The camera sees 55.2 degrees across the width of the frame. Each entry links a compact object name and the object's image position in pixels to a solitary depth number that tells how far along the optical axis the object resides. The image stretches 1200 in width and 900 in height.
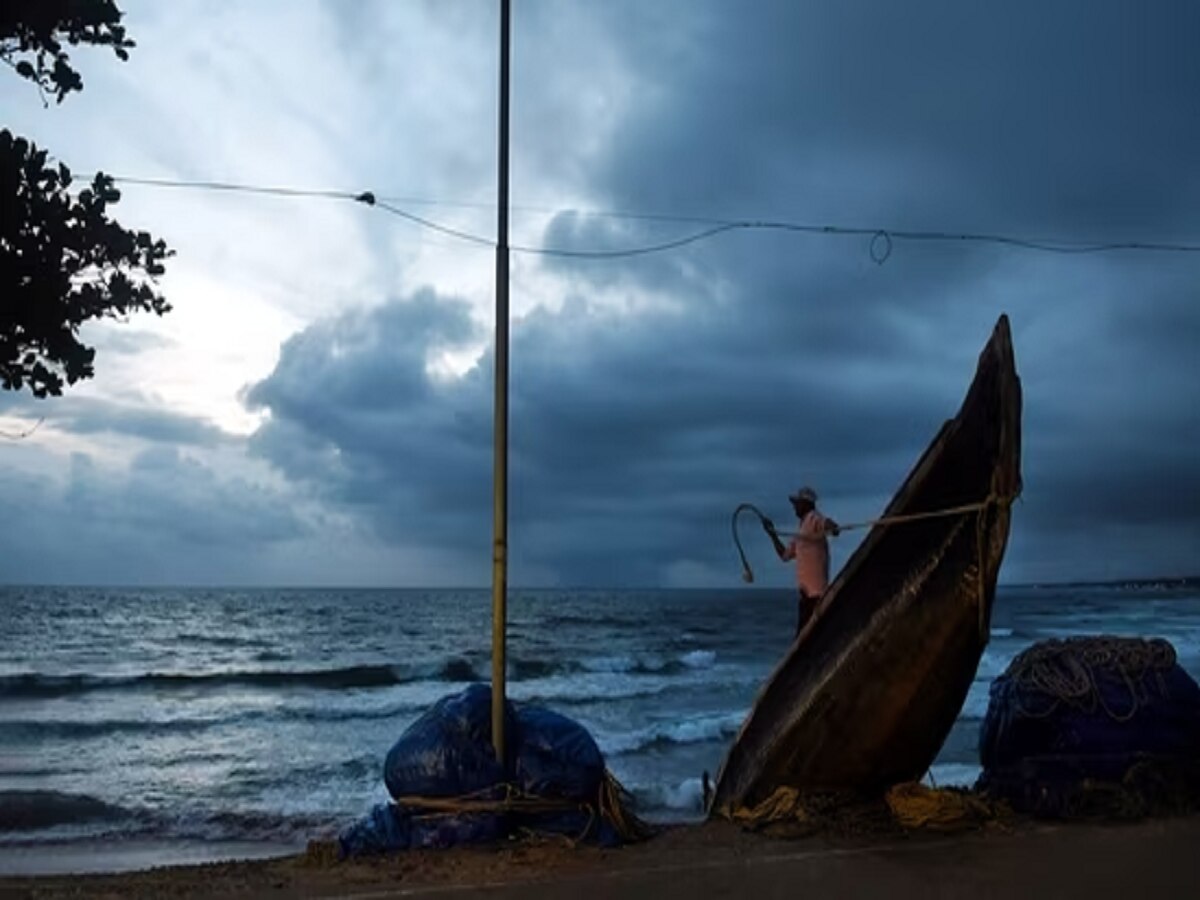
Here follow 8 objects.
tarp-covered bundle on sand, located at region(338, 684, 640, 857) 6.28
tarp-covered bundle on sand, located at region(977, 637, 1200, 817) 6.90
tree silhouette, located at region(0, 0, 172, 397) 6.02
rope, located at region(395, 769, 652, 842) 6.28
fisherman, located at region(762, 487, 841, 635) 8.27
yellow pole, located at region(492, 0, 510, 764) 6.35
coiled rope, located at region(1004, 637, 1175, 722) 7.18
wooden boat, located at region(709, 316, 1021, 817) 6.96
